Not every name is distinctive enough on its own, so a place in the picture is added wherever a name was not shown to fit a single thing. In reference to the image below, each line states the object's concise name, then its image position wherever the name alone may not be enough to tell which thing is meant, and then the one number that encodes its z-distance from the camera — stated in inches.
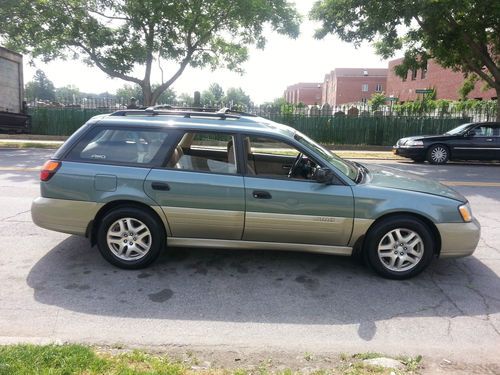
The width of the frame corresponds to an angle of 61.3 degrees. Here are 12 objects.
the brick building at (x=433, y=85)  1598.2
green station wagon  163.5
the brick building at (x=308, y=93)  4244.6
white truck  649.0
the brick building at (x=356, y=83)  3019.2
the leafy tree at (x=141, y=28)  705.6
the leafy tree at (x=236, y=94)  5078.7
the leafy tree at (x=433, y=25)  559.5
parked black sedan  574.6
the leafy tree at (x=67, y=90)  5149.6
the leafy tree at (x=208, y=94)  4544.3
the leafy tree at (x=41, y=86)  3917.3
